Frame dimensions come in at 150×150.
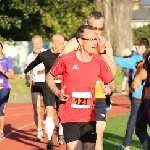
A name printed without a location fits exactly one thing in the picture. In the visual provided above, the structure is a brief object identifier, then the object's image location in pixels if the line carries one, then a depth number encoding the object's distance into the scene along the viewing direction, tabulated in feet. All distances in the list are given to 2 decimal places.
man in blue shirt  35.29
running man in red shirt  26.53
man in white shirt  46.65
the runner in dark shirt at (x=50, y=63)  42.45
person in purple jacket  46.29
